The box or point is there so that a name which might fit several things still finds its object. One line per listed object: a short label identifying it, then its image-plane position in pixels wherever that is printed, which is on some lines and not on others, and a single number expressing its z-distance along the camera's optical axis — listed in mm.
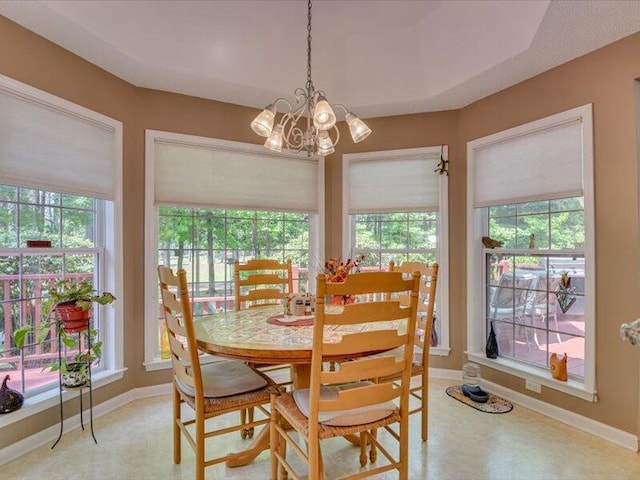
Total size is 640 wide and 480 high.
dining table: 1608
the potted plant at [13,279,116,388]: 2158
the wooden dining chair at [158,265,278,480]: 1714
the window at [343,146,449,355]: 3404
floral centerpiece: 2303
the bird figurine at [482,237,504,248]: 3111
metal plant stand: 2201
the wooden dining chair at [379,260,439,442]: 2238
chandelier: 1903
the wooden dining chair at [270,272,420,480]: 1450
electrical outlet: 2682
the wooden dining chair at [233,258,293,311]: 2760
